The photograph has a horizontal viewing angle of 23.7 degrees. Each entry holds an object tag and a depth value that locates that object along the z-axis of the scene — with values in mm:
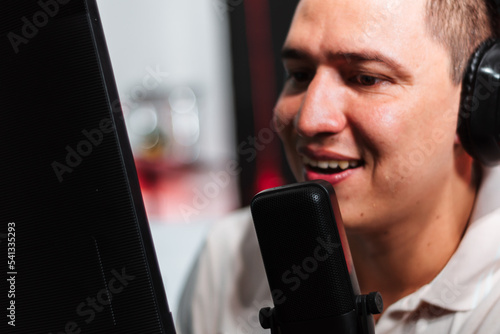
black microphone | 602
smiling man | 721
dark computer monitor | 590
